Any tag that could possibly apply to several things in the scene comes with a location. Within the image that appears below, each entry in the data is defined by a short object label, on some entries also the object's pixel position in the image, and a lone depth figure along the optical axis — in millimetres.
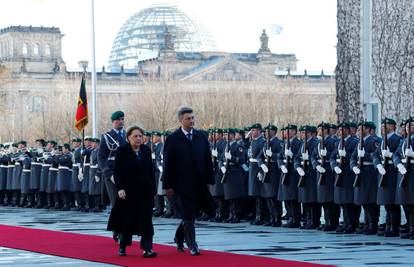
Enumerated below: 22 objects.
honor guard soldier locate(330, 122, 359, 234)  21469
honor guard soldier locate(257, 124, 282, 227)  23859
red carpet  16609
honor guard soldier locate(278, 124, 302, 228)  23234
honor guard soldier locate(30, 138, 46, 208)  33938
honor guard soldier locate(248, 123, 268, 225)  24297
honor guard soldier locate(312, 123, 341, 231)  22109
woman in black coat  17938
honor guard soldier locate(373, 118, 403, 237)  20375
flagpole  39425
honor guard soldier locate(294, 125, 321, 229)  22688
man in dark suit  17766
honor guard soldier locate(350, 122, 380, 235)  20938
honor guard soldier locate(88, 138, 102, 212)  29562
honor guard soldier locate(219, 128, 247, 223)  25438
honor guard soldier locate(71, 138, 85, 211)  31297
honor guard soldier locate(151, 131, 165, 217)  27797
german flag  32938
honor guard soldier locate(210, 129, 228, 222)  25906
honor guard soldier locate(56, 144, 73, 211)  32219
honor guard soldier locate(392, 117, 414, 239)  19859
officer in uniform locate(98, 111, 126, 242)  19906
